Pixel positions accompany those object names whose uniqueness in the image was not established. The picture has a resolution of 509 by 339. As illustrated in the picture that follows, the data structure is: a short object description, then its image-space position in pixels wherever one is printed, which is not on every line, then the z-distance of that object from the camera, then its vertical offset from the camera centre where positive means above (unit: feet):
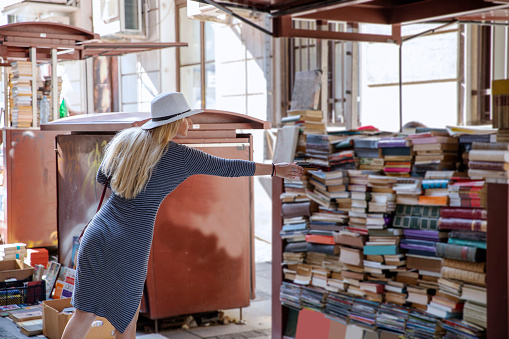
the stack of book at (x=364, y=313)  16.22 -4.41
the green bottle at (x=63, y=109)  33.41 +1.12
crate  17.67 -4.20
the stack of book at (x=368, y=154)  16.25 -0.58
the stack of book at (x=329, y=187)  16.74 -1.42
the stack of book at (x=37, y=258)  22.98 -4.28
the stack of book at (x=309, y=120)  17.87 +0.27
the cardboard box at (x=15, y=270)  18.16 -3.83
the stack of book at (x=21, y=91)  26.43 +1.60
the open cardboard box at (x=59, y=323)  14.79 -4.27
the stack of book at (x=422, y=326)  14.93 -4.37
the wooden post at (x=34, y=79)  26.37 +2.06
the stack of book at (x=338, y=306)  16.81 -4.41
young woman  11.71 -1.32
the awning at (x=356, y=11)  17.43 +3.22
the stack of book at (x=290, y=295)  18.07 -4.42
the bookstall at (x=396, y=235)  14.02 -2.45
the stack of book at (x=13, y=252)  20.49 -3.66
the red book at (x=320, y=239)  17.19 -2.78
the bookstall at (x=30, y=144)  26.09 -0.48
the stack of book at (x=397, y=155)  15.78 -0.60
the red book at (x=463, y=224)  14.00 -2.00
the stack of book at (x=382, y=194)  15.89 -1.52
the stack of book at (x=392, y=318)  15.57 -4.37
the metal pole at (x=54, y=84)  27.14 +1.94
